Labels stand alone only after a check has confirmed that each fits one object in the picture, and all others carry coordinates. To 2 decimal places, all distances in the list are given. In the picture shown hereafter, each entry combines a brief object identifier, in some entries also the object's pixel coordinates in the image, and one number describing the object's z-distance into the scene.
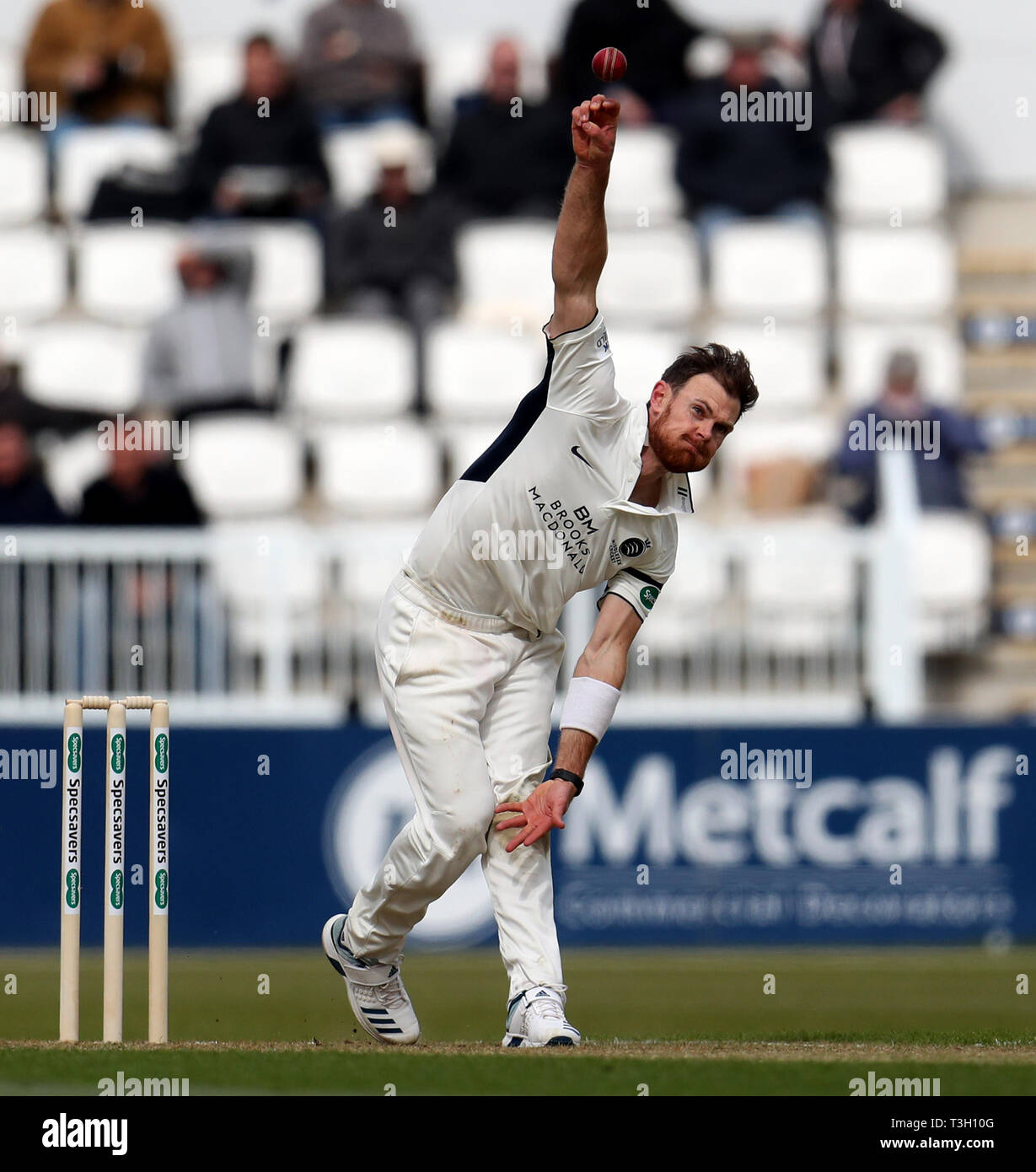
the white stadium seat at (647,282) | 13.55
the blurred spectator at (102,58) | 14.69
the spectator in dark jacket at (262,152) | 13.88
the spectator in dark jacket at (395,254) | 13.41
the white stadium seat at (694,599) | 10.87
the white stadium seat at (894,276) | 13.77
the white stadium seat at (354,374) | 13.07
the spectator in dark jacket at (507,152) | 13.79
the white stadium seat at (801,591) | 10.80
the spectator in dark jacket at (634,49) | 14.17
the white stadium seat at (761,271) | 13.59
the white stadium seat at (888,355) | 13.09
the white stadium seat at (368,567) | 10.76
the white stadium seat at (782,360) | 13.12
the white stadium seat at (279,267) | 13.77
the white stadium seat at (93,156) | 14.52
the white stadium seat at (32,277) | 13.95
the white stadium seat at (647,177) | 14.11
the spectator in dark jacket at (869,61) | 14.28
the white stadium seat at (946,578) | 11.83
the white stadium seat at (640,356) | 12.59
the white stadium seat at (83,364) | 13.29
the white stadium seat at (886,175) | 14.26
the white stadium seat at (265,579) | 10.65
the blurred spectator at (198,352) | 12.64
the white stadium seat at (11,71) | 15.06
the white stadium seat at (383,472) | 12.44
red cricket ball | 5.11
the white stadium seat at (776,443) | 12.13
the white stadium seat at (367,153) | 14.41
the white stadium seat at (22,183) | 14.42
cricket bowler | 5.77
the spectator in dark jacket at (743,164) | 13.96
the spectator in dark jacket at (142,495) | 11.05
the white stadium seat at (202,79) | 15.07
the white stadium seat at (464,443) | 12.36
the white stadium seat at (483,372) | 12.95
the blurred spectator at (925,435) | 11.98
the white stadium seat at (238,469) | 12.52
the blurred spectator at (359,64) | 14.57
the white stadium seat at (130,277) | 13.84
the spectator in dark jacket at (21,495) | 11.23
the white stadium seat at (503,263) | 13.68
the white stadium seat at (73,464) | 12.39
